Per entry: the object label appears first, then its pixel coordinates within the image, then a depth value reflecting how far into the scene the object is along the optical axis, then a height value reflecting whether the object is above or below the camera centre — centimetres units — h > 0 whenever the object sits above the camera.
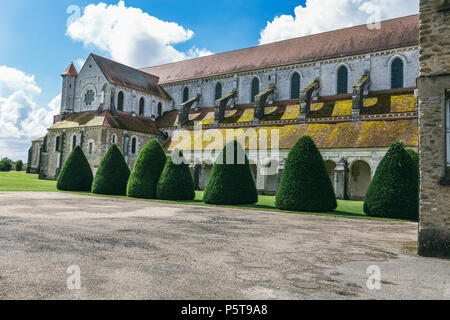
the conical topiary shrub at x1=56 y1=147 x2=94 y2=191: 2281 -6
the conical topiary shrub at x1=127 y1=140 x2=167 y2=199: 1906 +23
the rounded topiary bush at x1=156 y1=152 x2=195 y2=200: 1842 -30
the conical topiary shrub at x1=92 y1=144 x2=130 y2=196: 2077 -4
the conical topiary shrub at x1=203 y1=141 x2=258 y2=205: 1700 -15
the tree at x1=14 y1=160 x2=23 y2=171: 5650 +95
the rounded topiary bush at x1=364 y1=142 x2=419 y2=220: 1311 -7
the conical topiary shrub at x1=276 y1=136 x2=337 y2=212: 1479 -4
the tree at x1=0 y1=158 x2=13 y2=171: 5731 +118
